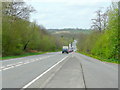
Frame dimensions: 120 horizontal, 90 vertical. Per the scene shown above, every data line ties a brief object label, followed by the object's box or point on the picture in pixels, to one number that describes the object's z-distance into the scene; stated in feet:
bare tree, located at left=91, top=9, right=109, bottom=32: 169.66
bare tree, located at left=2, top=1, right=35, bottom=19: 150.12
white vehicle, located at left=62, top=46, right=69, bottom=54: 261.71
